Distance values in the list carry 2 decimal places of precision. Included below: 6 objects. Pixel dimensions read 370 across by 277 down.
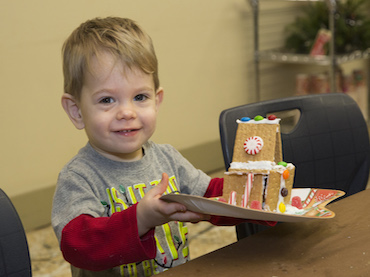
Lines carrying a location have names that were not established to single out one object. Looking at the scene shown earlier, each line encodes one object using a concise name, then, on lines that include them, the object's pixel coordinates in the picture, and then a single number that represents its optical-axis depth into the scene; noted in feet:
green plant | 9.77
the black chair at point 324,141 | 4.13
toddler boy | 2.91
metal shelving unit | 9.34
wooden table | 2.55
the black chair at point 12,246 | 2.82
